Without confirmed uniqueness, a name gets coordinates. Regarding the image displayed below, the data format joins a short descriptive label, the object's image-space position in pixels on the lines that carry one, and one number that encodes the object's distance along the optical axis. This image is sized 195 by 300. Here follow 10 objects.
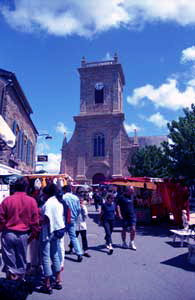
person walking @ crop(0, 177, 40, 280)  3.48
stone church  35.72
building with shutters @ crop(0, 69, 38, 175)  9.49
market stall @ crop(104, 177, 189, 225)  9.46
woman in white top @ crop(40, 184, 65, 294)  3.96
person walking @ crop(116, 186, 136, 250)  6.86
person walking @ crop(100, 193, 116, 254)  6.52
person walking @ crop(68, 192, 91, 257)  6.11
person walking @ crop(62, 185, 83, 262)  5.54
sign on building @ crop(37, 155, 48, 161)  20.42
